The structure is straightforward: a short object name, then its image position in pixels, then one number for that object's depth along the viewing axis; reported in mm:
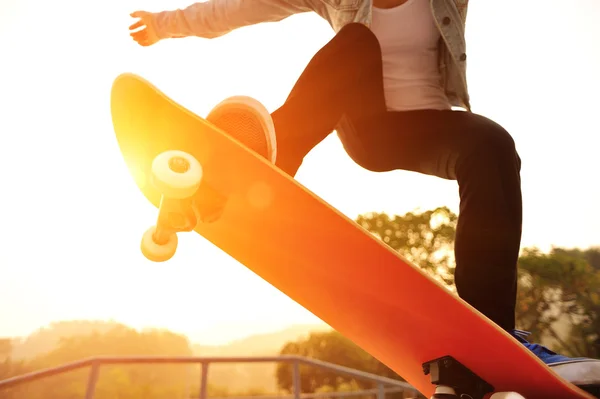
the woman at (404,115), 1274
